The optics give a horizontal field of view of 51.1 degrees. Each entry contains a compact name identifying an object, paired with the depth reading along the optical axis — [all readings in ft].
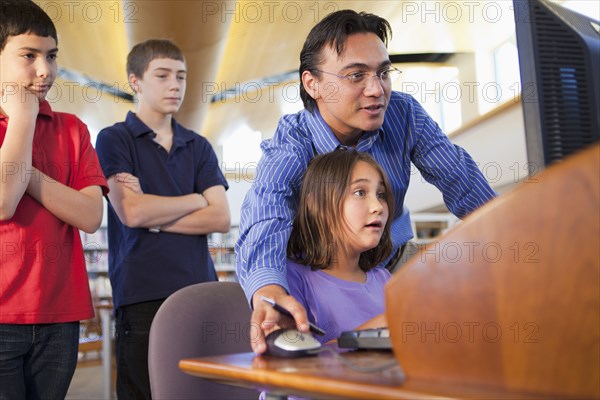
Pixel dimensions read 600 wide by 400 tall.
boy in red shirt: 4.08
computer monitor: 2.30
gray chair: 3.46
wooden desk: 1.39
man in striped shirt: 4.28
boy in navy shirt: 5.54
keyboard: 2.15
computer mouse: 2.12
